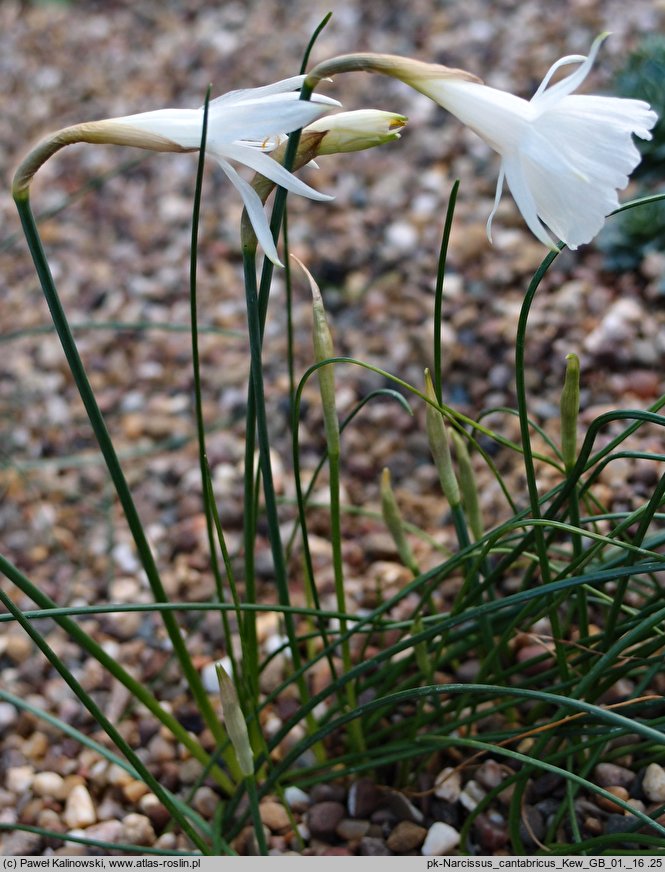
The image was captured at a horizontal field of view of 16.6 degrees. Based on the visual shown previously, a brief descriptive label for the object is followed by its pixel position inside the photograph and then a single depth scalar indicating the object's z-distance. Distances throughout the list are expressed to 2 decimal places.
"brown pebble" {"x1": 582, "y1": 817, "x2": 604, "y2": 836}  0.50
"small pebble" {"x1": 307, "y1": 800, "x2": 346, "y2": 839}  0.52
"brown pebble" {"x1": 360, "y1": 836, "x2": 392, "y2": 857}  0.51
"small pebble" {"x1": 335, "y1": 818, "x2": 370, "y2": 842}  0.52
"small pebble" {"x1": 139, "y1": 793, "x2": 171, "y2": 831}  0.54
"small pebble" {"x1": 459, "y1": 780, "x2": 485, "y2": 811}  0.52
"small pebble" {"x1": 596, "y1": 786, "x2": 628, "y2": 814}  0.50
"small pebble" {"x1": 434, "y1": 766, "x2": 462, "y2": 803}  0.52
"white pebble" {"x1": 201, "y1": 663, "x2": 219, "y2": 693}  0.58
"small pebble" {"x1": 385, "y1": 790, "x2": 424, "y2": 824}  0.52
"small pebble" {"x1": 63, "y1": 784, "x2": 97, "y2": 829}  0.54
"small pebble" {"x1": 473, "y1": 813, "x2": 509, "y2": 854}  0.51
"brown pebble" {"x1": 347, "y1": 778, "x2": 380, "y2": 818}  0.52
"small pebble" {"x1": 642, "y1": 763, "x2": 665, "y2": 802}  0.50
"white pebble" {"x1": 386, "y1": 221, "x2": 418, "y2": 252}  0.84
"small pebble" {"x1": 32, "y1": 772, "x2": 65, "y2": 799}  0.55
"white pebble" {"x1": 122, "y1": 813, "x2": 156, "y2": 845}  0.53
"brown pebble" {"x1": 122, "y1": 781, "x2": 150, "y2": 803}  0.54
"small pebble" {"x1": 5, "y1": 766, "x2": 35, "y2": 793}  0.55
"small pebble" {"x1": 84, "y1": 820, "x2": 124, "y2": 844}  0.53
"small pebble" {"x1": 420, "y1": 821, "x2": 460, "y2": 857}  0.51
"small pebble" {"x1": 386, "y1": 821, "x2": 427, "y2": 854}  0.51
